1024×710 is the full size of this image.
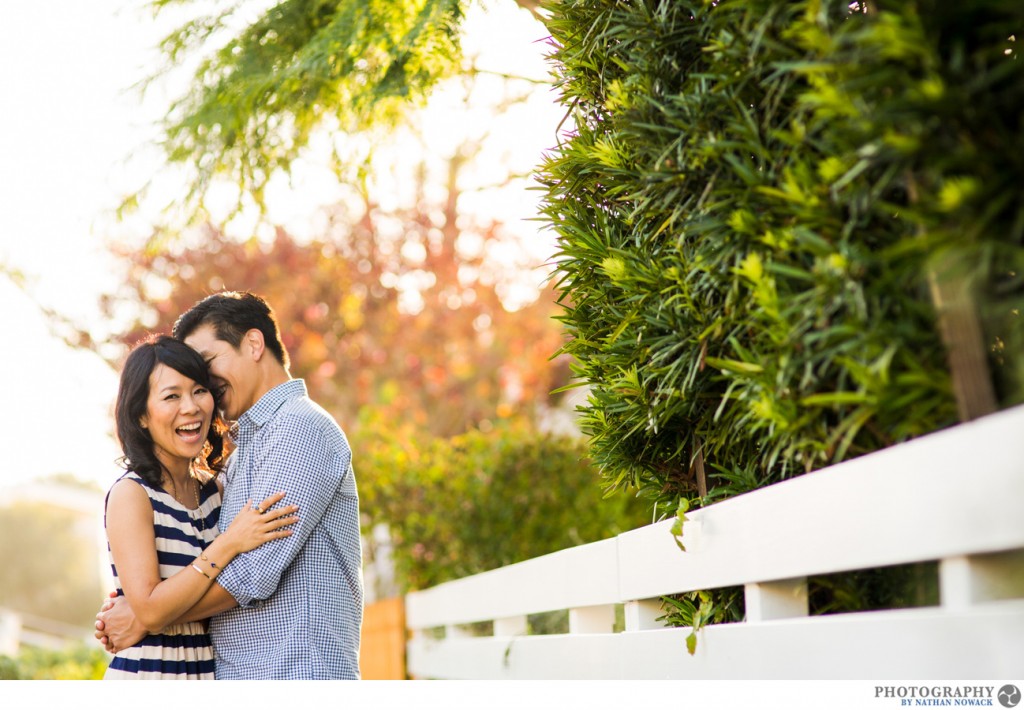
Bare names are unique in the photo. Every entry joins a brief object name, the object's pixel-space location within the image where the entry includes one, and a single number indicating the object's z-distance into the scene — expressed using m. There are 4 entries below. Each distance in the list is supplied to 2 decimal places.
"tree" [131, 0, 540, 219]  4.31
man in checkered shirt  3.38
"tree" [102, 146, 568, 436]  14.31
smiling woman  3.32
